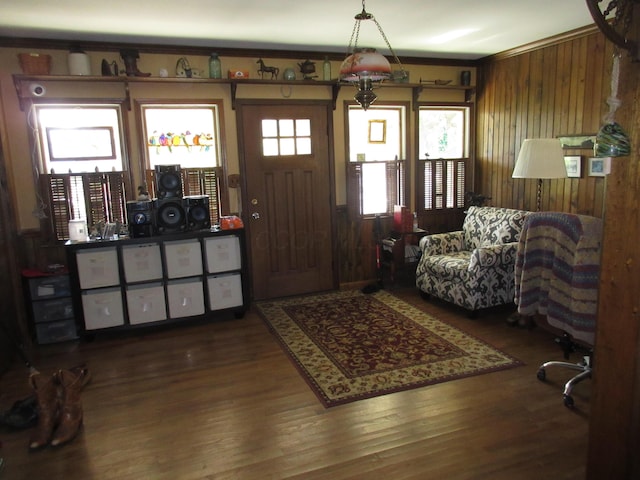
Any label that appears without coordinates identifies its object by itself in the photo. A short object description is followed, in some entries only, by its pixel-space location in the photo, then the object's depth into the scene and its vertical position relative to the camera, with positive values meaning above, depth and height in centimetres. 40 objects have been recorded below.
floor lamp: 363 -2
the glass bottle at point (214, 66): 435 +94
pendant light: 267 +53
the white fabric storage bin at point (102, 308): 382 -112
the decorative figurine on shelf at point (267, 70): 453 +92
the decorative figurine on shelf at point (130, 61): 409 +95
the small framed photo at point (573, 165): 407 -8
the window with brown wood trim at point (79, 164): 407 +7
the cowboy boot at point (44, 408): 243 -126
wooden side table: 497 -96
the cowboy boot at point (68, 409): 244 -127
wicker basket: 381 +90
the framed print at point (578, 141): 396 +12
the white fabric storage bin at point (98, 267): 377 -77
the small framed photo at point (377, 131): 512 +34
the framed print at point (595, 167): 387 -10
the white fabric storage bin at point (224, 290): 419 -110
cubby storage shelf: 381 -93
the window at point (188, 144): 439 +24
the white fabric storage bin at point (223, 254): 416 -77
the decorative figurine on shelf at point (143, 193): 404 -20
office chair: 242 -66
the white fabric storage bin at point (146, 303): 394 -112
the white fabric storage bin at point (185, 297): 407 -112
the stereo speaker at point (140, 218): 392 -40
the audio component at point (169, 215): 399 -39
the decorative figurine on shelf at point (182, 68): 430 +92
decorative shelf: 389 +79
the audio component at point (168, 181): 399 -10
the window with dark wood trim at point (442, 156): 530 +5
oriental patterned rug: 300 -139
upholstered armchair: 402 -92
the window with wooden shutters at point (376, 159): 503 +4
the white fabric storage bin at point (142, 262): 390 -77
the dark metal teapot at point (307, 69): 465 +94
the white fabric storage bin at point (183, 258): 403 -77
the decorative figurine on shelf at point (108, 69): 405 +88
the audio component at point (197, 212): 411 -38
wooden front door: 466 -29
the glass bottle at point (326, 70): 472 +94
